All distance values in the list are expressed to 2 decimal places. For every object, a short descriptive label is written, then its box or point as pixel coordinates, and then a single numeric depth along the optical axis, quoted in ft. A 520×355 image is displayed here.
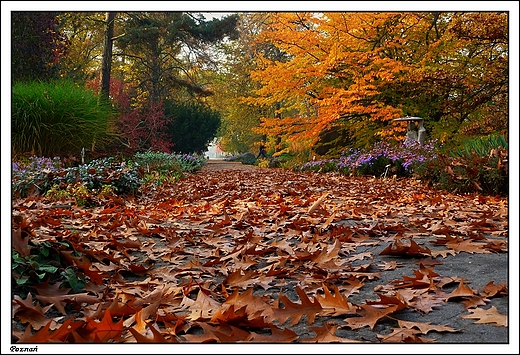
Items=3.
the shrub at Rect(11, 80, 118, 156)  22.84
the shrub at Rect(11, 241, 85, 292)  6.33
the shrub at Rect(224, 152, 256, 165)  87.39
